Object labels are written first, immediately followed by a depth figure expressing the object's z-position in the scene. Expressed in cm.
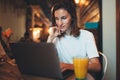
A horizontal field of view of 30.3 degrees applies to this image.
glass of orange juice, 116
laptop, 116
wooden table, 127
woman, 171
